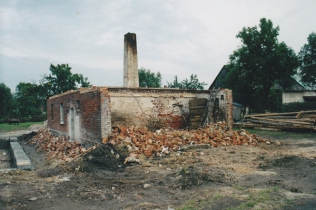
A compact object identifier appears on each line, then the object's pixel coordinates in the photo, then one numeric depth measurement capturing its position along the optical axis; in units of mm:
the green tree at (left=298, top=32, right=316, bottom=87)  31214
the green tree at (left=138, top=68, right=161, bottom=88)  61531
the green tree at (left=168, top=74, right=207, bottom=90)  32569
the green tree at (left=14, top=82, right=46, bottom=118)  40688
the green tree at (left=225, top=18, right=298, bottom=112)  25281
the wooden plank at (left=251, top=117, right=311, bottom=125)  15449
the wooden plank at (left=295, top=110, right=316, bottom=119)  17014
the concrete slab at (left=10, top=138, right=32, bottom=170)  8508
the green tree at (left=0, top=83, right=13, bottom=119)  42844
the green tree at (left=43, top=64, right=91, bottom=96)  39562
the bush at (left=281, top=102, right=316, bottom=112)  24672
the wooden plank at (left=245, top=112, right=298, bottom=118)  18088
